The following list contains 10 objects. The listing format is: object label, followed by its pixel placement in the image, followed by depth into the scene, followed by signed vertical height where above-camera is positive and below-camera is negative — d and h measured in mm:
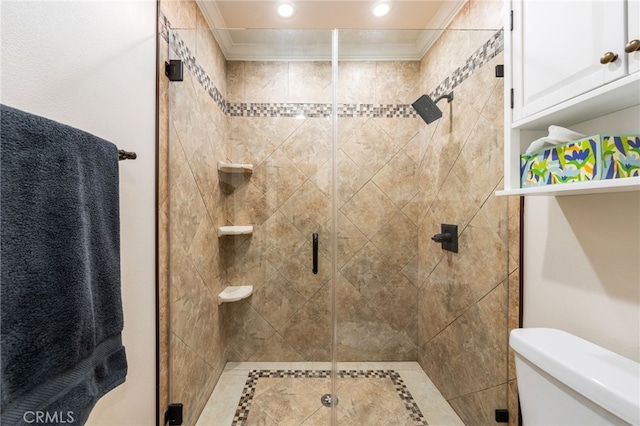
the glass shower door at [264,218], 1423 -36
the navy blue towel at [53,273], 493 -137
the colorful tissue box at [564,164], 690 +147
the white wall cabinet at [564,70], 622 +411
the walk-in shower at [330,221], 1411 -54
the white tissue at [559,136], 750 +226
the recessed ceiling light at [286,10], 1579 +1267
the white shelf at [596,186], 594 +69
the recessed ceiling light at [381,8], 1572 +1271
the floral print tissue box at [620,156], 649 +145
